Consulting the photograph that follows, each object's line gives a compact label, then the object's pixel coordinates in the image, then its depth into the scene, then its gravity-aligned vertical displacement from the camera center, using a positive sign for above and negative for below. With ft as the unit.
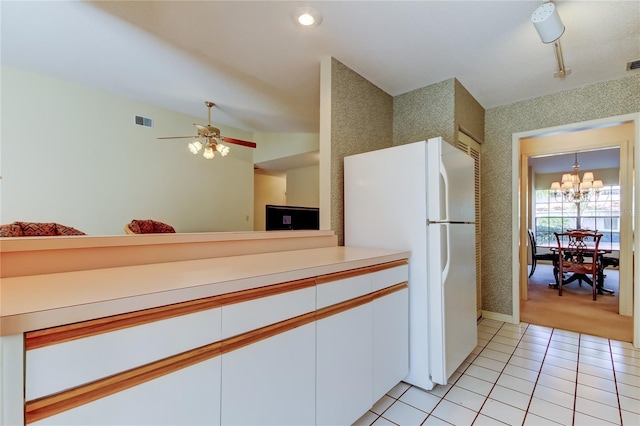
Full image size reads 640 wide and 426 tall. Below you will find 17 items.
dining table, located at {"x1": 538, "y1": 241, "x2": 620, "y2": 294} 13.89 -3.16
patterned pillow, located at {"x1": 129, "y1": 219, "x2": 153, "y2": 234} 9.51 -0.47
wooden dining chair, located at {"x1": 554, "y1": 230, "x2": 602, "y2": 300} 13.17 -2.23
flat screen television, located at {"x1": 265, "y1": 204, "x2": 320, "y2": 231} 9.35 -0.15
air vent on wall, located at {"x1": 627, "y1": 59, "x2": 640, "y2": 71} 7.43 +4.01
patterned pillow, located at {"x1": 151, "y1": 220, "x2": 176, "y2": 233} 10.87 -0.58
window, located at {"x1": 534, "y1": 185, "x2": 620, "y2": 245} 22.22 -0.04
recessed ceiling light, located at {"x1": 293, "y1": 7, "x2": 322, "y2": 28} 5.64 +4.06
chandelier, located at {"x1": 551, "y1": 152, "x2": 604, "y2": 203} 19.15 +1.94
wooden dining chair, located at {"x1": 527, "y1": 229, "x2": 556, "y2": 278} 16.92 -2.46
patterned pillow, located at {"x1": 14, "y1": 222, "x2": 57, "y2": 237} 6.03 -0.36
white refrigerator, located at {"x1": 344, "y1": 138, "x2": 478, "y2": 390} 5.78 -0.45
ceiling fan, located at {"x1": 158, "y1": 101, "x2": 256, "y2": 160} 12.00 +3.09
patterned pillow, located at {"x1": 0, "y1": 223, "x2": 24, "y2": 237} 5.57 -0.36
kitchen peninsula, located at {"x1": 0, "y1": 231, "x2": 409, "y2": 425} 2.14 -1.27
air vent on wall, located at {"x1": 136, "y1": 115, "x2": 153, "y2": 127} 13.50 +4.46
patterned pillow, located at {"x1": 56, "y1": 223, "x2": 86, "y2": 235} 6.63 -0.43
